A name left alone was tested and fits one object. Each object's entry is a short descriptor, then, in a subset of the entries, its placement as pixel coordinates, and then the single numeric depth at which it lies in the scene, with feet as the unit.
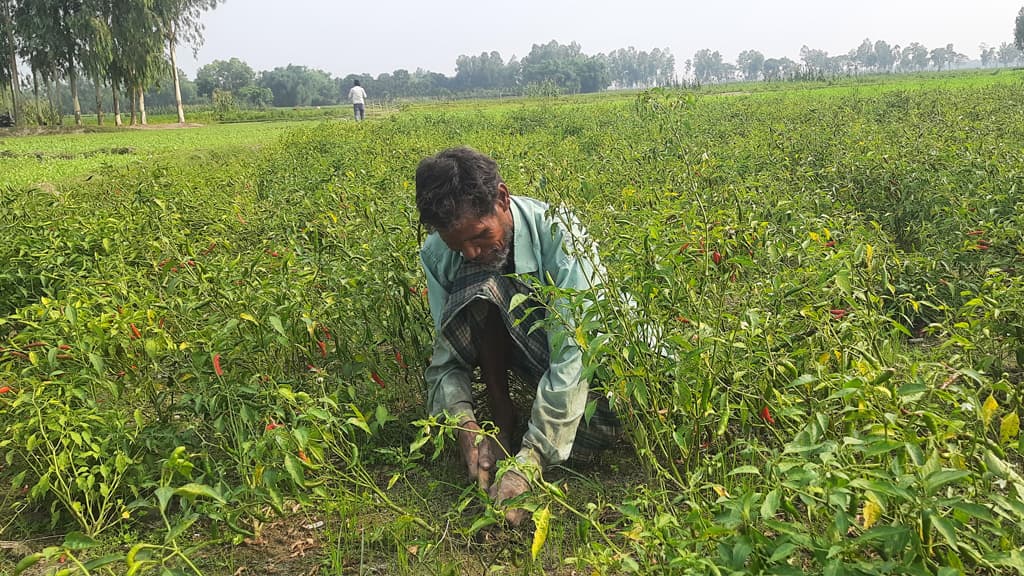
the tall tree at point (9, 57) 92.95
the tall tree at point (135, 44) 98.43
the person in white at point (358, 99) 70.28
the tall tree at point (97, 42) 92.89
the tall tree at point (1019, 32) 264.72
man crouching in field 7.41
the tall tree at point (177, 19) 106.32
